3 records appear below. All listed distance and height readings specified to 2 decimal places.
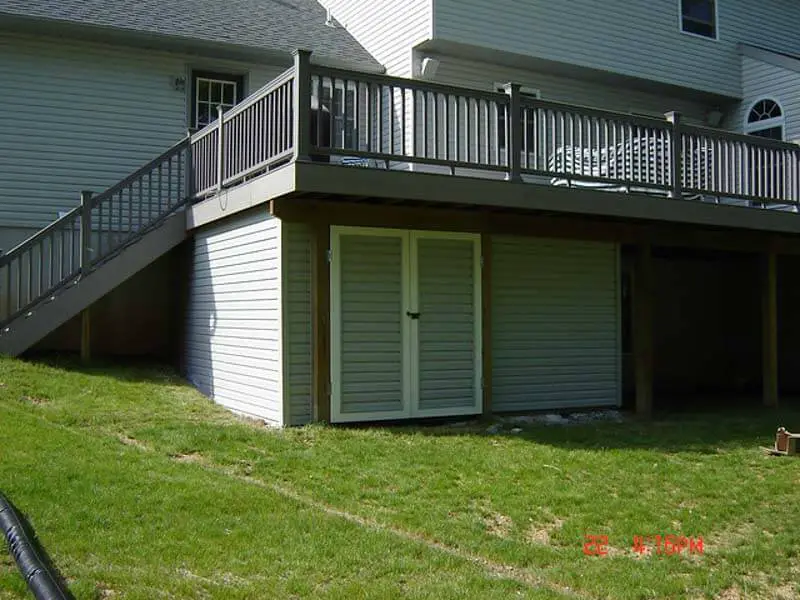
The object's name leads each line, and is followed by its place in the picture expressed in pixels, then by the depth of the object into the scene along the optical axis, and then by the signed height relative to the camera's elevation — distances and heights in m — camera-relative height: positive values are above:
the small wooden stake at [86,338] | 10.57 -0.20
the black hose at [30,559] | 3.72 -1.20
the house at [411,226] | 8.43 +1.17
